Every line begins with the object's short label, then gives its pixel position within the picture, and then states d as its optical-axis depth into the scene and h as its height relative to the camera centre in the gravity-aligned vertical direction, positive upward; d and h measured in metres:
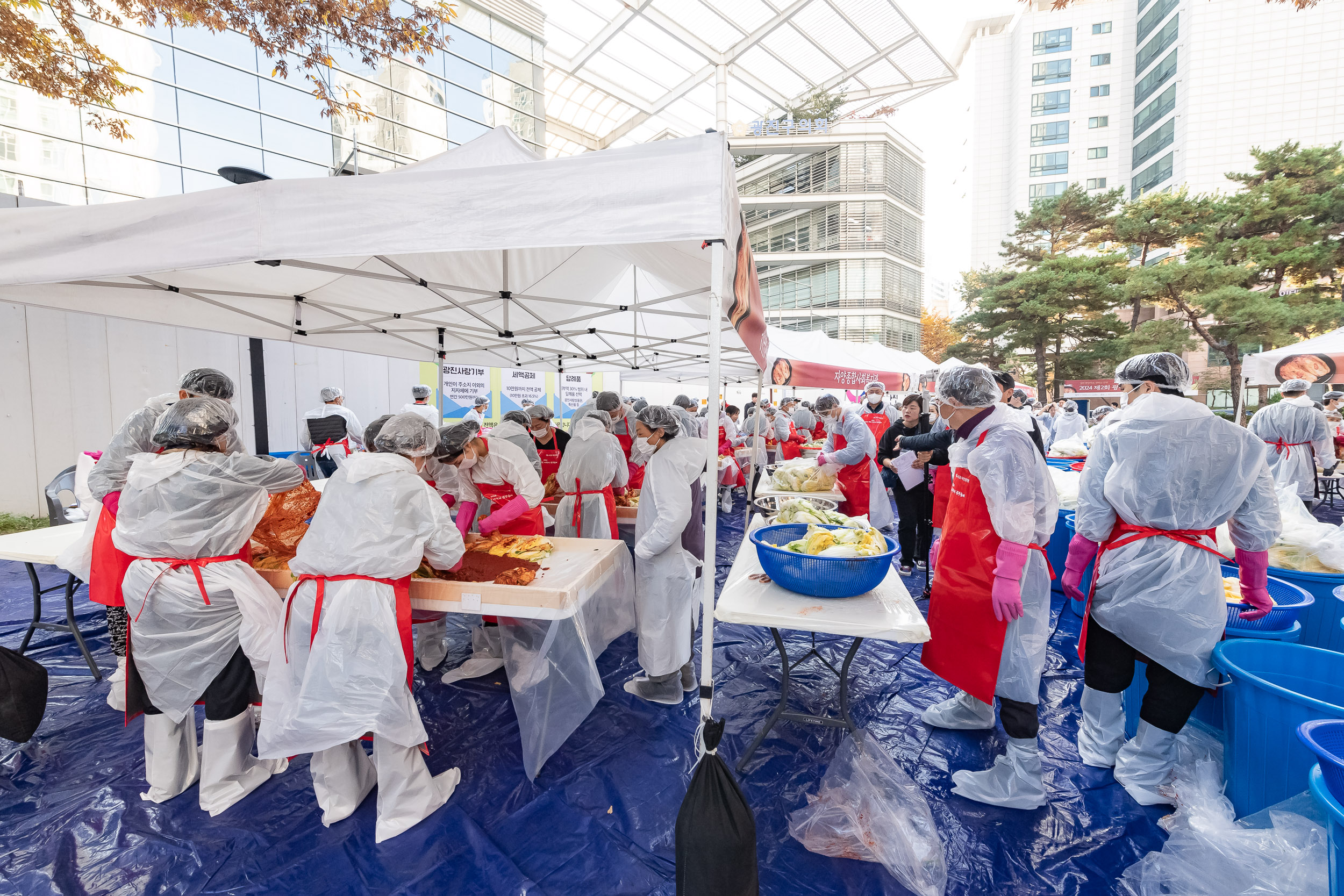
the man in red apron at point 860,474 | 5.57 -0.69
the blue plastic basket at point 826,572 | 2.35 -0.72
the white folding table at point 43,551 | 3.15 -0.76
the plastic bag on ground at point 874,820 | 2.11 -1.71
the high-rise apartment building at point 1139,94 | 25.23 +17.19
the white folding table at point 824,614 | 2.13 -0.85
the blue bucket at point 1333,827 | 1.38 -1.10
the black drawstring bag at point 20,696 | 2.66 -1.36
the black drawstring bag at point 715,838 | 1.80 -1.42
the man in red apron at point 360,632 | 2.23 -0.90
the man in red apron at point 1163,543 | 2.26 -0.60
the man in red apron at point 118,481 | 2.76 -0.31
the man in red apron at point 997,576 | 2.42 -0.78
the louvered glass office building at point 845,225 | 27.61 +9.76
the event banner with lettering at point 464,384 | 9.34 +0.54
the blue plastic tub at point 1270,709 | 1.92 -1.15
